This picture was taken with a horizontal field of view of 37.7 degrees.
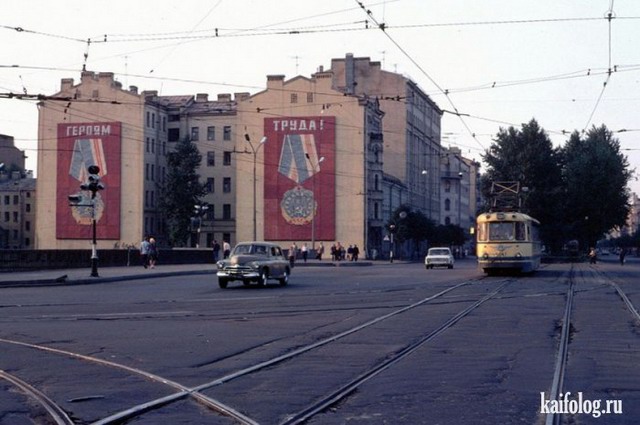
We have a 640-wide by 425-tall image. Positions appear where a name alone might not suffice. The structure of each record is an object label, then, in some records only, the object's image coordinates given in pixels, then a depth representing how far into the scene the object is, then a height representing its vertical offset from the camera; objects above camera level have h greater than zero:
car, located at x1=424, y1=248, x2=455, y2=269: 60.81 -0.46
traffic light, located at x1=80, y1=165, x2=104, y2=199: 35.69 +2.62
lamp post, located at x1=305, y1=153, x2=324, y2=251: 82.94 +7.39
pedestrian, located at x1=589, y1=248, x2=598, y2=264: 77.62 -0.43
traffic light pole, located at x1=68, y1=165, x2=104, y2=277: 35.78 +2.08
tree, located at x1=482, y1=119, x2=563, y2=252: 88.00 +7.82
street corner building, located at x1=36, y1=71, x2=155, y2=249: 87.56 +8.21
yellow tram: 42.75 +0.46
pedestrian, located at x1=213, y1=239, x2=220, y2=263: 61.82 +0.00
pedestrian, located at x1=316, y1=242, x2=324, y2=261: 79.28 -0.09
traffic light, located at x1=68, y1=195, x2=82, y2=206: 36.48 +2.02
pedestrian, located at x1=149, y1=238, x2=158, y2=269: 50.62 -0.11
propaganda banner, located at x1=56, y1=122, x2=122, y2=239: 87.38 +8.42
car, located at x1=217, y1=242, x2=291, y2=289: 32.88 -0.46
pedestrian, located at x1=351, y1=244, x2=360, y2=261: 76.81 -0.17
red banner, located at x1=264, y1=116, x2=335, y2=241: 83.62 +6.61
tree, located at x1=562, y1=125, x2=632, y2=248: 91.31 +6.35
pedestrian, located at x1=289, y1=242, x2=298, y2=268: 63.44 -0.34
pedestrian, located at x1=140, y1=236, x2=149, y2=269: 50.34 -0.06
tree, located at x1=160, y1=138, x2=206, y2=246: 88.94 +5.84
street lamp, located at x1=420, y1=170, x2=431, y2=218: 124.32 +6.93
